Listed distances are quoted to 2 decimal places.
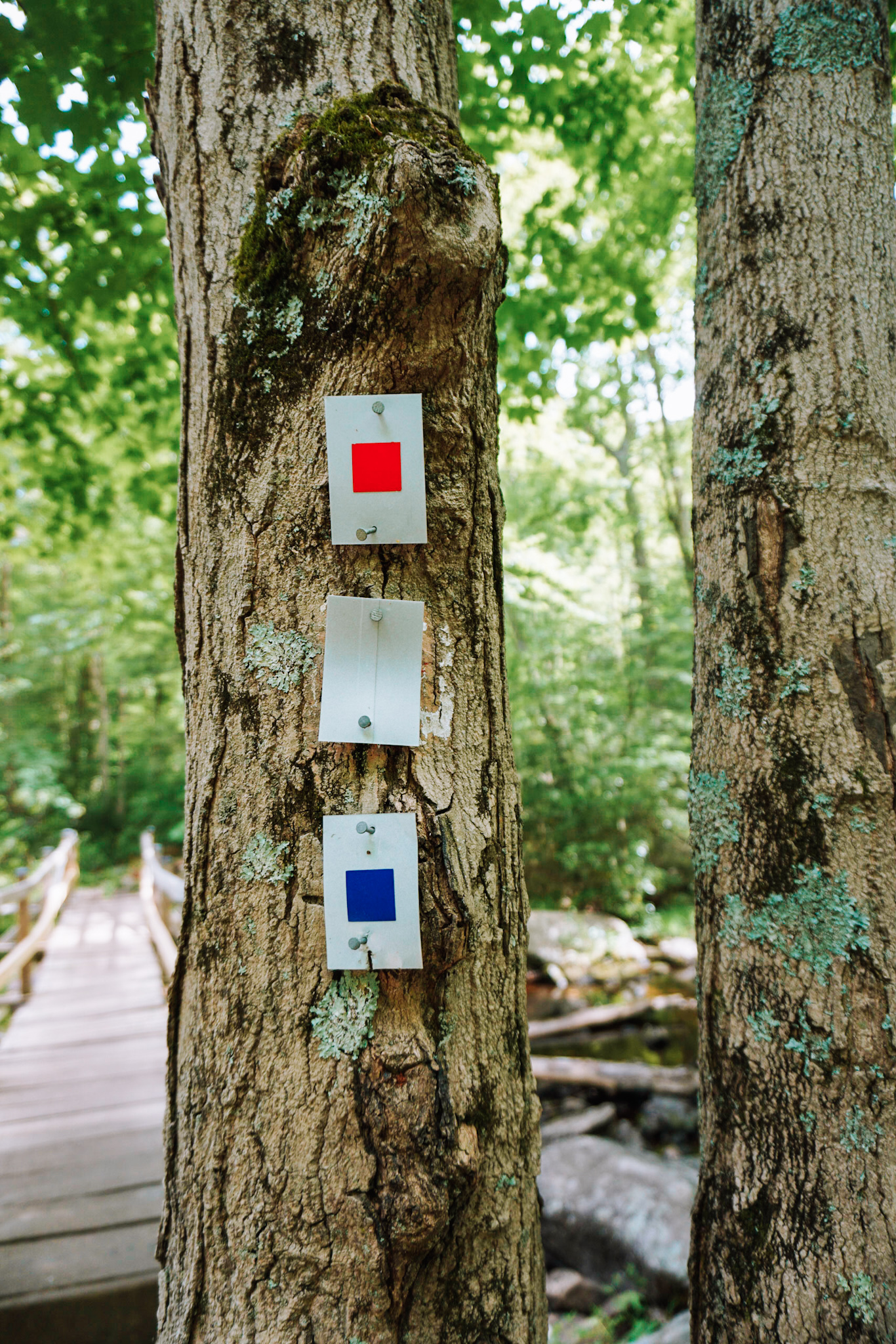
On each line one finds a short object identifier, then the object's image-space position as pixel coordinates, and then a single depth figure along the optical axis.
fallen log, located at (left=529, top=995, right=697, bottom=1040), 7.55
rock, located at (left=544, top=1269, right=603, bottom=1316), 3.87
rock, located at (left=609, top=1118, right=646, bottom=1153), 5.77
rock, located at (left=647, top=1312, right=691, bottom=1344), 3.00
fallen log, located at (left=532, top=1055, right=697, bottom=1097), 6.40
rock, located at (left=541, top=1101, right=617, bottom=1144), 5.65
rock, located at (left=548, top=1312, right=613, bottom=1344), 3.54
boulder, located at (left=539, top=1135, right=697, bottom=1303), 3.89
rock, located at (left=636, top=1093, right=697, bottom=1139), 6.01
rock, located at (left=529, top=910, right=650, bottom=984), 9.90
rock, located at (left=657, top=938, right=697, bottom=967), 10.09
